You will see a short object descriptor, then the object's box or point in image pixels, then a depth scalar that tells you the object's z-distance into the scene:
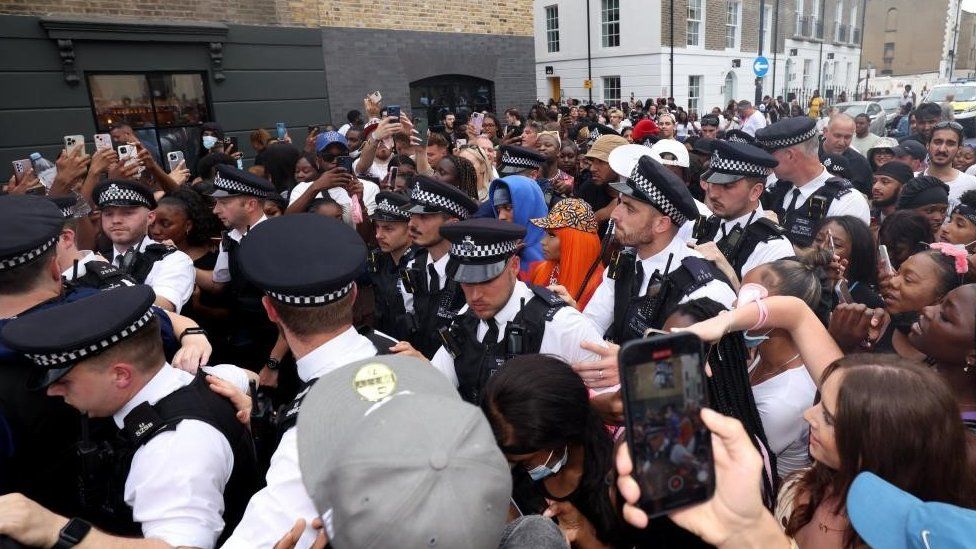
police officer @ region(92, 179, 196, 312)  3.56
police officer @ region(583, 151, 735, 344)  2.89
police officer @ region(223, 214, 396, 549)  2.08
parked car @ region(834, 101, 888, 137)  17.17
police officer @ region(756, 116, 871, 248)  4.37
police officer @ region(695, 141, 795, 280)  3.65
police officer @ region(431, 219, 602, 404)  2.65
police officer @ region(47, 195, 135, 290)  3.08
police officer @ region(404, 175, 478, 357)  3.79
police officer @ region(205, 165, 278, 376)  4.07
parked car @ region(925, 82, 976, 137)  17.47
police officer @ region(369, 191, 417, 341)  4.08
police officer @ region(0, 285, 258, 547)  1.77
